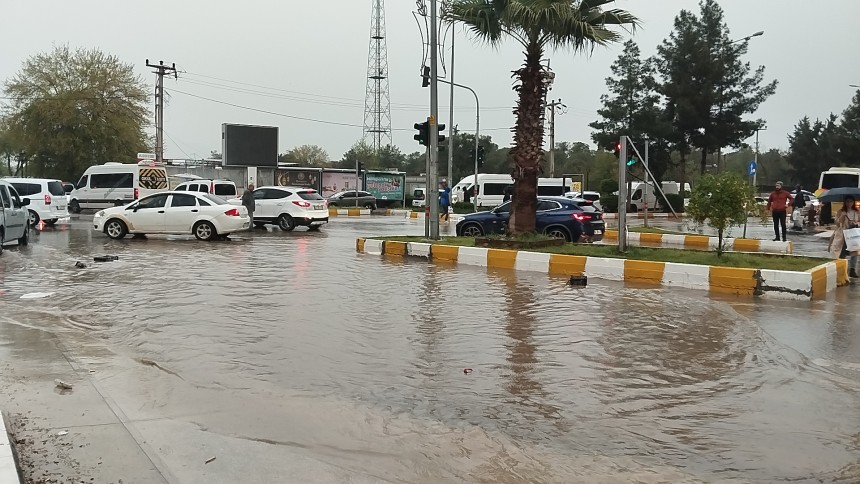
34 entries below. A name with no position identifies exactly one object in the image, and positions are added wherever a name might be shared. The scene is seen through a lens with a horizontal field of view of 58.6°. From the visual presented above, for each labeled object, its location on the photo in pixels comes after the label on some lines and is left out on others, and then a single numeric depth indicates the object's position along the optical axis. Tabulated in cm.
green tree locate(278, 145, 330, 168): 10894
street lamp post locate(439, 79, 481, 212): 4216
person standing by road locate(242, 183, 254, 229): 2475
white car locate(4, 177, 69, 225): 2486
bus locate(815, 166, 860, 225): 3650
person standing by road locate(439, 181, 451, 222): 3194
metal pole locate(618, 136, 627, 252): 1502
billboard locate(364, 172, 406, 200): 5444
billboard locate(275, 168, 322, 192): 5756
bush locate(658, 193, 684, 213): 5015
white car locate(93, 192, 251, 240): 2100
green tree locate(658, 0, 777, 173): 5144
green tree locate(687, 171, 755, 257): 1331
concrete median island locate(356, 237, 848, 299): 1177
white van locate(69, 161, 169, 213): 3309
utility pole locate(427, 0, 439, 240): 1891
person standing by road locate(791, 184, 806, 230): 2989
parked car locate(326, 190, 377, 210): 4944
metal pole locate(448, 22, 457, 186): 3373
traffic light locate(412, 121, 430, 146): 1939
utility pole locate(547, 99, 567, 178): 5684
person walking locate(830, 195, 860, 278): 1380
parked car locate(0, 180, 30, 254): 1692
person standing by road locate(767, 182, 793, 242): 2109
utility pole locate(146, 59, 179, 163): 4688
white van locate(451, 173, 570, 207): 4916
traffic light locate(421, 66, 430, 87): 2219
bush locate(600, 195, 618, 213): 4700
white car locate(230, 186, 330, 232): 2573
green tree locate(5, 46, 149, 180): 4966
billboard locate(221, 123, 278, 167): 6047
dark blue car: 1936
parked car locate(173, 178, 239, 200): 3092
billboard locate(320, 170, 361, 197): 5819
